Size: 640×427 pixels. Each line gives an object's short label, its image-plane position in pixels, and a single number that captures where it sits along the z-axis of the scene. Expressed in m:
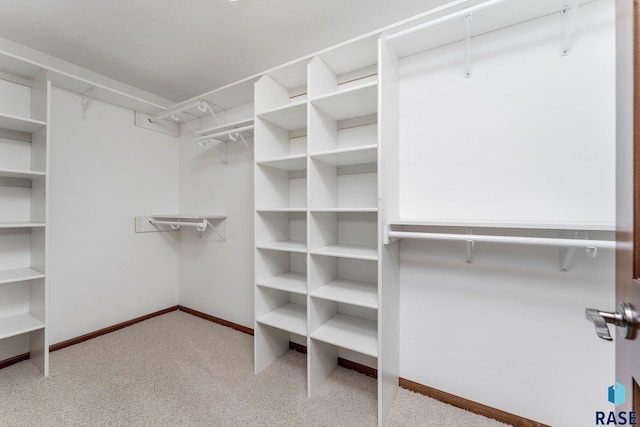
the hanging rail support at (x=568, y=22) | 1.21
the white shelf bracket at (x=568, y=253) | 1.18
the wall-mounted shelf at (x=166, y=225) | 2.57
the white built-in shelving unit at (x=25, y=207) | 1.76
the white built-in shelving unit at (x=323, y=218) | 1.56
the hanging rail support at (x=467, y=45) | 1.31
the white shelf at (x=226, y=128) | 2.06
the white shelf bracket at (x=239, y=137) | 2.28
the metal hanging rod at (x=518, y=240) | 1.04
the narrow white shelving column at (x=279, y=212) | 1.82
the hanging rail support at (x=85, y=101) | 2.20
